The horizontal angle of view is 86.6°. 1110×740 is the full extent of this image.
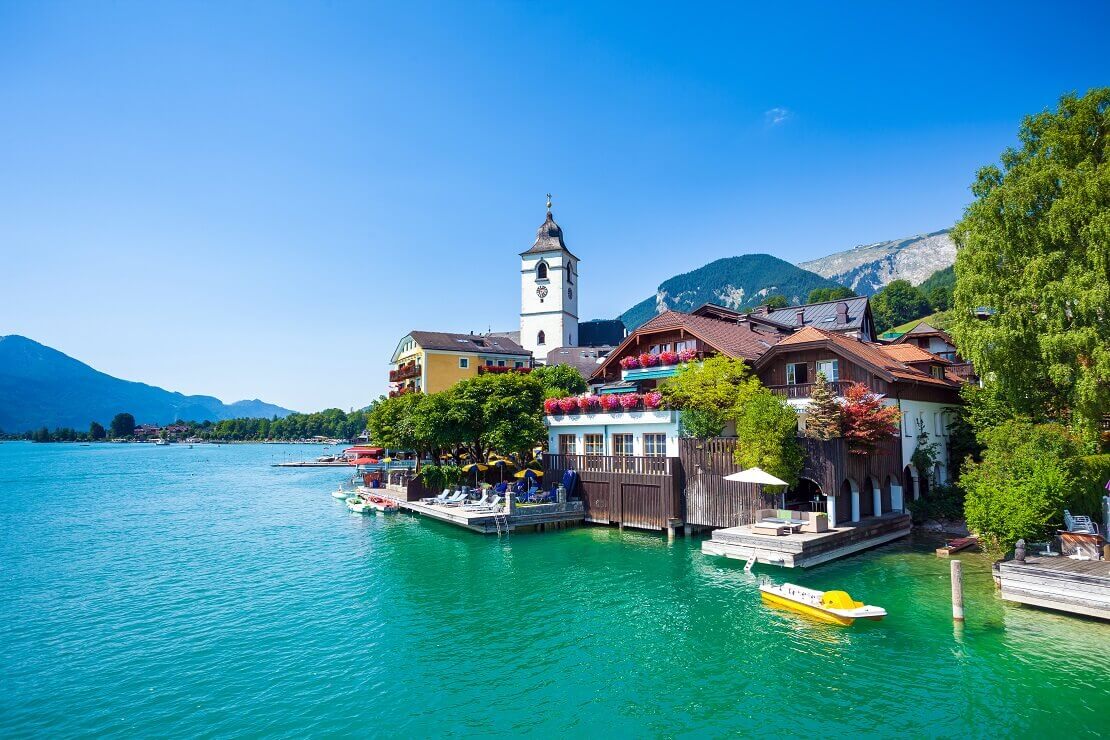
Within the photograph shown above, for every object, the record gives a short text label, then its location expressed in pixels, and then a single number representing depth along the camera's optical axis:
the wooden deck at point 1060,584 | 15.88
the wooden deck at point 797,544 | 22.06
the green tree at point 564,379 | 53.59
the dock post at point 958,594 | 16.59
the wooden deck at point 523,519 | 32.38
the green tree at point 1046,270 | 21.78
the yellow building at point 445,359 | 65.44
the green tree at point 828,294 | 138.11
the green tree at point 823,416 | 24.67
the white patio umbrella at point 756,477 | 23.66
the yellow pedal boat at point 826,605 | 16.59
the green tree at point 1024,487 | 19.02
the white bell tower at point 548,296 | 78.19
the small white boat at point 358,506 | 42.91
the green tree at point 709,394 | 29.47
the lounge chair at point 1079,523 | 20.11
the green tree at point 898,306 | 114.69
